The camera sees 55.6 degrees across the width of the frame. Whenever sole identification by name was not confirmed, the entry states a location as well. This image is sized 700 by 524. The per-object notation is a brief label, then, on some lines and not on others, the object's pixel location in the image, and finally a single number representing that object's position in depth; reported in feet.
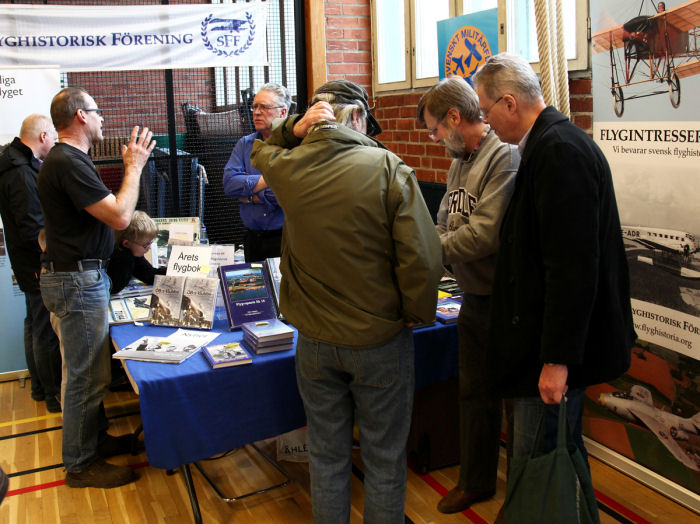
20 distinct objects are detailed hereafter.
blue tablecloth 7.44
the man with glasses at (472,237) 7.46
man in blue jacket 11.14
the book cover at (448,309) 9.01
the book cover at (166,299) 9.37
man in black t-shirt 8.80
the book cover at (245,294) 9.11
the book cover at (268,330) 8.14
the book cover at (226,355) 7.77
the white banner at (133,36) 13.34
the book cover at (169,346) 8.00
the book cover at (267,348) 8.17
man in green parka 6.35
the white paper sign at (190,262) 9.57
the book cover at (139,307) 9.76
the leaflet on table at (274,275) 9.39
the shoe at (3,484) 4.04
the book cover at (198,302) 9.23
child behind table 10.67
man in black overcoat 5.51
